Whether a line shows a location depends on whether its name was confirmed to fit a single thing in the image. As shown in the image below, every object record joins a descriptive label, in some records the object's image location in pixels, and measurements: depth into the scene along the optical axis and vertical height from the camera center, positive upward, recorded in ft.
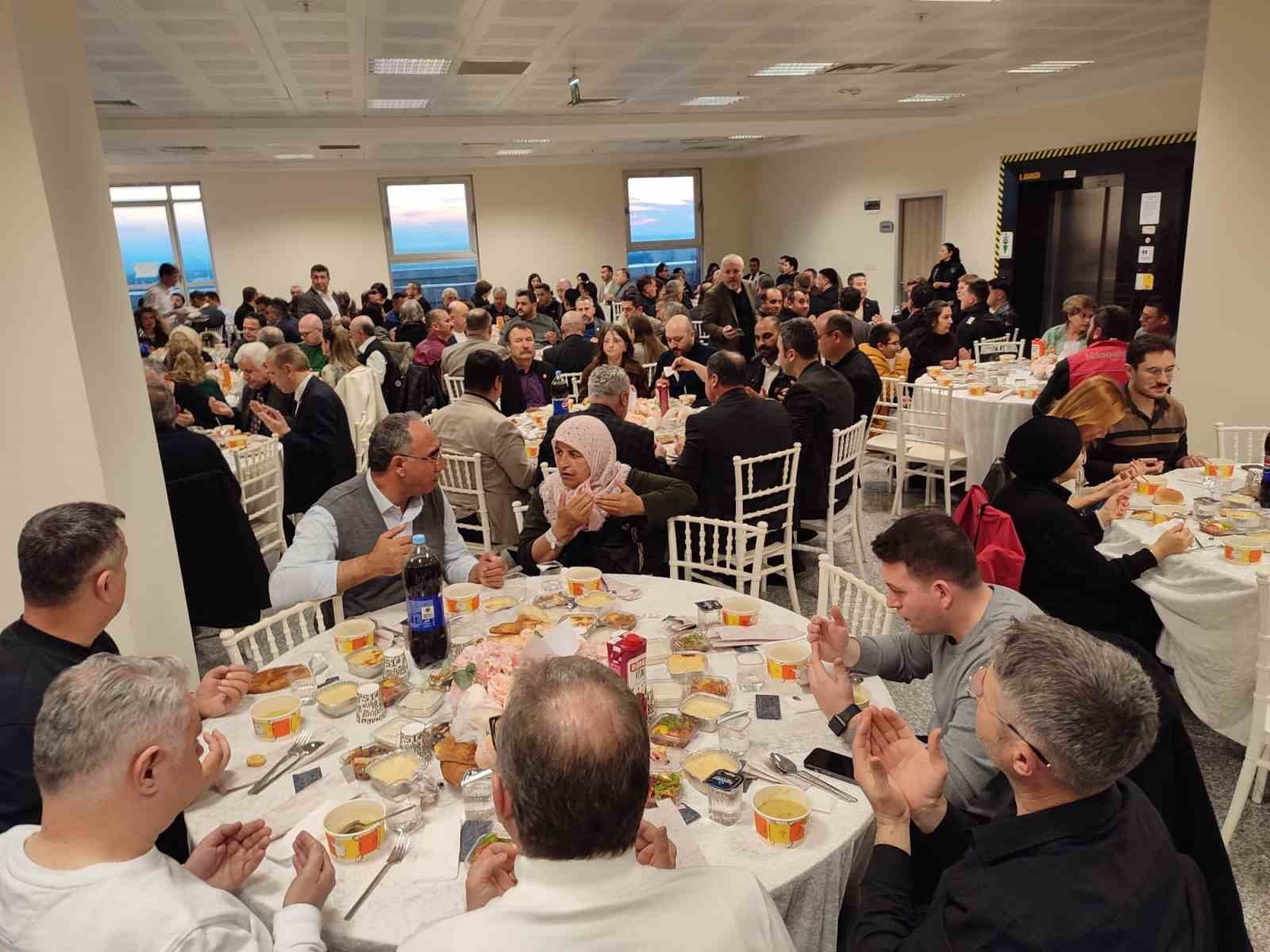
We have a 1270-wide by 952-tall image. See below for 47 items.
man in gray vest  9.09 -2.73
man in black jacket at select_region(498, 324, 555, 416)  20.48 -2.59
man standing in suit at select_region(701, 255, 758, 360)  27.04 -1.37
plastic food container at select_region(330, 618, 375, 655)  8.07 -3.36
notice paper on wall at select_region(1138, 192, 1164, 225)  30.83 +1.28
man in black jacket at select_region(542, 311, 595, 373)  24.18 -2.34
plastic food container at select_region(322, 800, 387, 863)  5.31 -3.48
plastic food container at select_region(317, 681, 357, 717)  7.07 -3.45
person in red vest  15.90 -2.26
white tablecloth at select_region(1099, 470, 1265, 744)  9.57 -4.44
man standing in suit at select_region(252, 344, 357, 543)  17.66 -3.11
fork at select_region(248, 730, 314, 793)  6.17 -3.55
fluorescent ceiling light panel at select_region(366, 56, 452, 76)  23.31 +5.90
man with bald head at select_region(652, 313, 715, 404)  21.61 -2.49
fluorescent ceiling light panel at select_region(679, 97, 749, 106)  32.45 +6.26
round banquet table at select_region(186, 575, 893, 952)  4.93 -3.61
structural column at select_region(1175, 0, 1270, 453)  17.53 +0.06
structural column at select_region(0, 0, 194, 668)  9.09 -0.26
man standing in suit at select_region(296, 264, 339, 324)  34.94 -0.66
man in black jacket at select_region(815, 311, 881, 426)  18.72 -2.19
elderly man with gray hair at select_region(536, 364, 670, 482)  13.10 -2.37
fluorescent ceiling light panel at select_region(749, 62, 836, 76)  26.43 +6.00
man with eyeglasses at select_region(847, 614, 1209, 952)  4.04 -2.94
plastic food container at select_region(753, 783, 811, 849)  5.29 -3.49
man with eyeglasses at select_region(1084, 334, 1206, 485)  13.61 -3.08
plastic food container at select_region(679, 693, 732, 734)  6.64 -3.51
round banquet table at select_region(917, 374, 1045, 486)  19.11 -3.91
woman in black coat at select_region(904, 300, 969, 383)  25.62 -2.75
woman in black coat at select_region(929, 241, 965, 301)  36.78 -0.77
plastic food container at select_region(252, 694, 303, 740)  6.73 -3.43
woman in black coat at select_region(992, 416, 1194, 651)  9.36 -3.20
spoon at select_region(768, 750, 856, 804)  5.85 -3.55
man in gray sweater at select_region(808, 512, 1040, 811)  6.61 -2.77
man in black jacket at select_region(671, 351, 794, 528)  14.17 -2.84
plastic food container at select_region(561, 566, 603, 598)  9.22 -3.34
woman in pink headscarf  10.99 -3.10
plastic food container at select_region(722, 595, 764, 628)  8.29 -3.38
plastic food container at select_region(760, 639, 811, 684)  7.32 -3.42
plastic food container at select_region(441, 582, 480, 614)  9.01 -3.39
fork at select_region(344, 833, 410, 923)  5.09 -3.59
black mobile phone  5.97 -3.53
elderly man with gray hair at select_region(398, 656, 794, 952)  3.65 -2.59
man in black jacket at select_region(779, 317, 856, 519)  16.12 -2.89
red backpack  8.77 -3.03
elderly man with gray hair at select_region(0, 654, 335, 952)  4.15 -2.80
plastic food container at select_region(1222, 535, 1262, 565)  9.89 -3.59
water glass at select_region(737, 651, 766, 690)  7.26 -3.54
